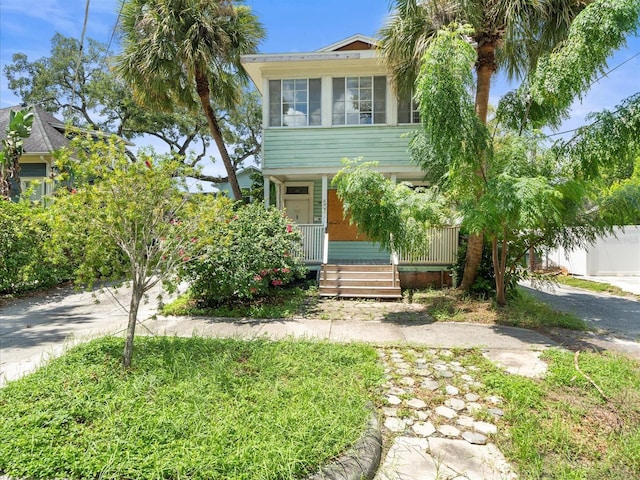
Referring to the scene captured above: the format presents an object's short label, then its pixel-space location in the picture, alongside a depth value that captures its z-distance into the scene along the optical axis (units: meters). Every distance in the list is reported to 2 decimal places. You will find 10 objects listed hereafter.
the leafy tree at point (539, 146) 5.52
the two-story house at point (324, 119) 10.73
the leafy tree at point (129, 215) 3.78
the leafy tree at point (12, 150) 11.53
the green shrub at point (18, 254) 8.79
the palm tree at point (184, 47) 9.90
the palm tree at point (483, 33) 7.28
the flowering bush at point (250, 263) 7.31
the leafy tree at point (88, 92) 21.42
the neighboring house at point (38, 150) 14.73
